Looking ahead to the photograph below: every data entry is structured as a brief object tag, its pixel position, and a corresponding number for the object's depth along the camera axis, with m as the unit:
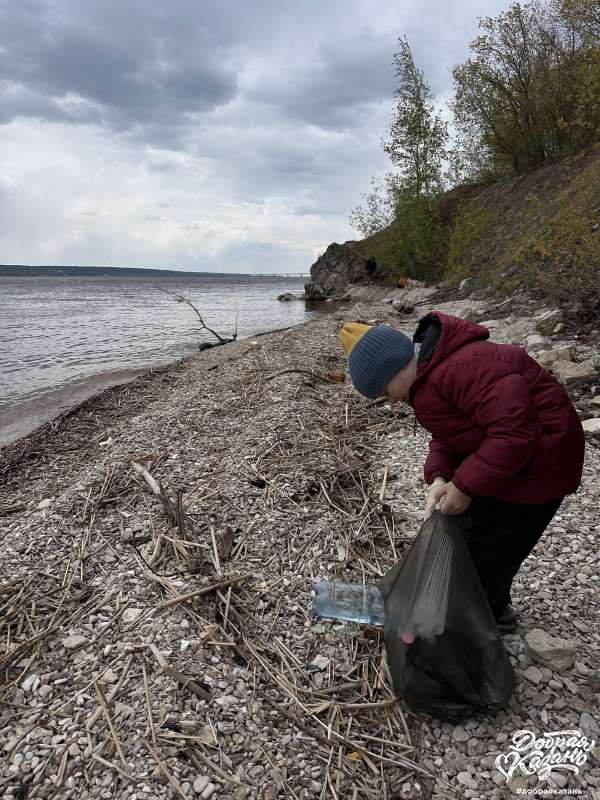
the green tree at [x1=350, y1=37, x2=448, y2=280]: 28.16
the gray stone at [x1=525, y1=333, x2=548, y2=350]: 8.32
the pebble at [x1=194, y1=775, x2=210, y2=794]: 2.17
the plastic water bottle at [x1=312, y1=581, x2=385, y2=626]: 3.04
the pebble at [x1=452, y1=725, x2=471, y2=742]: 2.39
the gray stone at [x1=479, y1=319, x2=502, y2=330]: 11.05
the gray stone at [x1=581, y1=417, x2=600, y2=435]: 5.17
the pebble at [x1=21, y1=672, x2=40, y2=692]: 2.67
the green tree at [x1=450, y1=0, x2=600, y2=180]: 23.95
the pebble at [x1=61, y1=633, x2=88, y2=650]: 2.94
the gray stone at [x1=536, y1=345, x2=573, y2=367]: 7.21
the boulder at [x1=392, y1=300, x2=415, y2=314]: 19.52
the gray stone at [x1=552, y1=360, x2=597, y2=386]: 6.39
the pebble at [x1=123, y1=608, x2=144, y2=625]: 3.08
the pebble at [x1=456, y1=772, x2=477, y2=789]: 2.19
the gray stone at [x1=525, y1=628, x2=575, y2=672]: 2.63
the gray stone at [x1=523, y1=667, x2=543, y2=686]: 2.62
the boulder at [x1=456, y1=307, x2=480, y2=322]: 13.24
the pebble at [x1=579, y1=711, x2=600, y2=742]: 2.31
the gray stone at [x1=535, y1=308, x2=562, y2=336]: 9.03
